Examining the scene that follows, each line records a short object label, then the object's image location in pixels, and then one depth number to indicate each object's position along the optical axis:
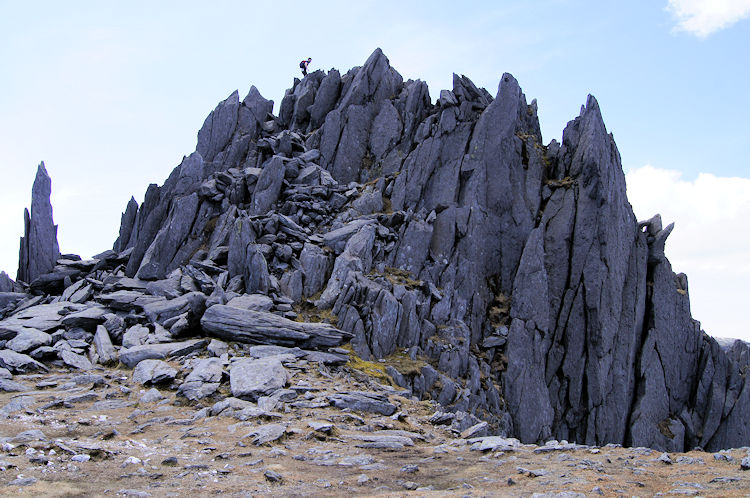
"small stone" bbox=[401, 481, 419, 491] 13.48
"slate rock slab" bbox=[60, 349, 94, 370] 27.14
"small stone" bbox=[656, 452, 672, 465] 15.49
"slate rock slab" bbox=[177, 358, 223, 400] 22.72
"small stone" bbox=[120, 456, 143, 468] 14.33
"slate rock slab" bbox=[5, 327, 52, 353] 28.25
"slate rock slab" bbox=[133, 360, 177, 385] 24.30
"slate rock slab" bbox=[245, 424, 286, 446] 17.17
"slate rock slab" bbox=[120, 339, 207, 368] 27.08
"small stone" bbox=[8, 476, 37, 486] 12.10
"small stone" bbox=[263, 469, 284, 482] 13.48
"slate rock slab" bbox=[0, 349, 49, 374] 26.06
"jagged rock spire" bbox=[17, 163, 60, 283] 45.59
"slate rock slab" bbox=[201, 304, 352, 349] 28.62
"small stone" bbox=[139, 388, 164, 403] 22.34
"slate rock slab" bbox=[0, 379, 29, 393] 23.11
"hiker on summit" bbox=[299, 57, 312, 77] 63.44
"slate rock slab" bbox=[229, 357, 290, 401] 22.77
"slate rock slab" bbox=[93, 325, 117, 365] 27.97
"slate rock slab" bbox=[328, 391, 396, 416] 22.41
